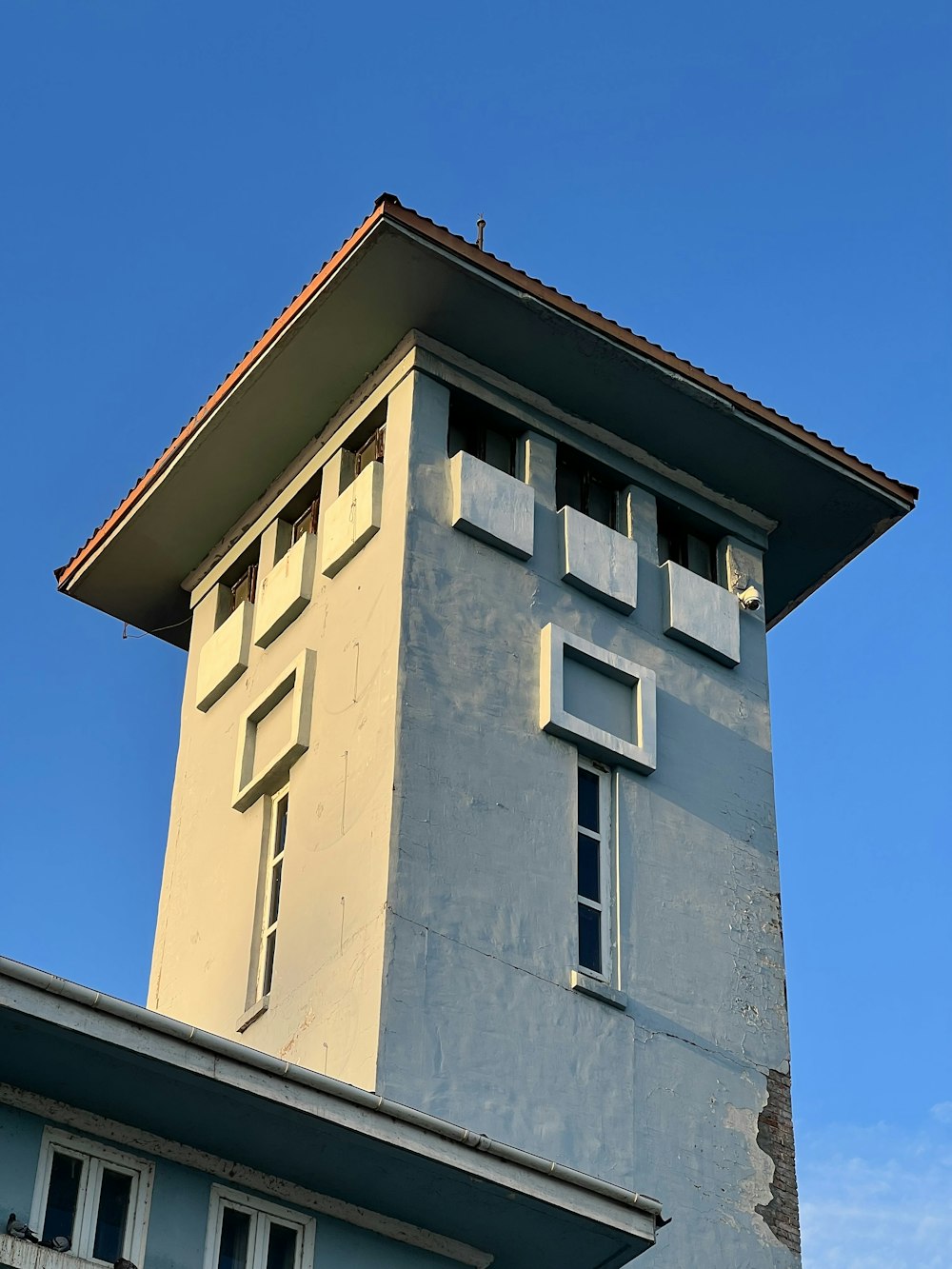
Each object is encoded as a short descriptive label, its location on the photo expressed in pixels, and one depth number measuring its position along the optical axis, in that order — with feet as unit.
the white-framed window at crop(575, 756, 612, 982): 61.16
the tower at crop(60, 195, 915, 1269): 58.34
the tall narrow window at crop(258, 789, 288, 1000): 64.03
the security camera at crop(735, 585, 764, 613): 71.61
